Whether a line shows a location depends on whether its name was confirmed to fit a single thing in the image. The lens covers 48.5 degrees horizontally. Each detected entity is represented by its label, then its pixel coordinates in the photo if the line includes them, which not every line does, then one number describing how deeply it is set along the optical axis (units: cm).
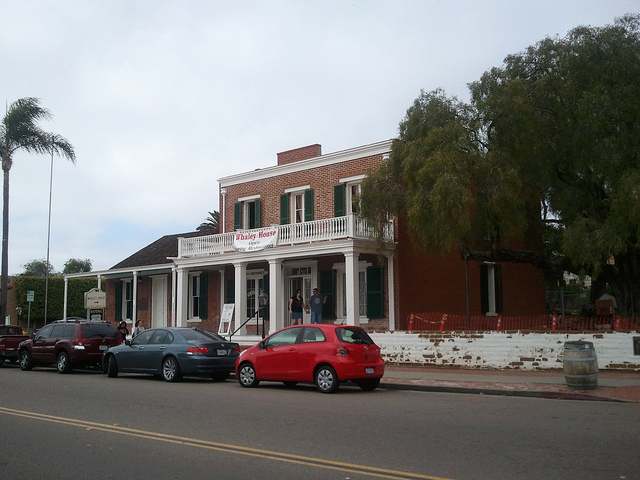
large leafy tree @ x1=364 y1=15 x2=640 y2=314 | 1986
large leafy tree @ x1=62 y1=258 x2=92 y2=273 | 10643
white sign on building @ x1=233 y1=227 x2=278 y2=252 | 2656
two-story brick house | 2559
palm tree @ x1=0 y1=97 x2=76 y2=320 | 3259
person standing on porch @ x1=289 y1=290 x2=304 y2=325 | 2581
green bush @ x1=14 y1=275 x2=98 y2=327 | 4600
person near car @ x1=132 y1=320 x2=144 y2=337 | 3140
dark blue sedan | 1805
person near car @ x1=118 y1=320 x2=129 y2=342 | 2848
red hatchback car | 1518
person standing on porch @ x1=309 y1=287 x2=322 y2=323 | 2550
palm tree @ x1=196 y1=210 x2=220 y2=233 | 5723
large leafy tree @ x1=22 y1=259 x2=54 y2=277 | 11771
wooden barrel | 1465
